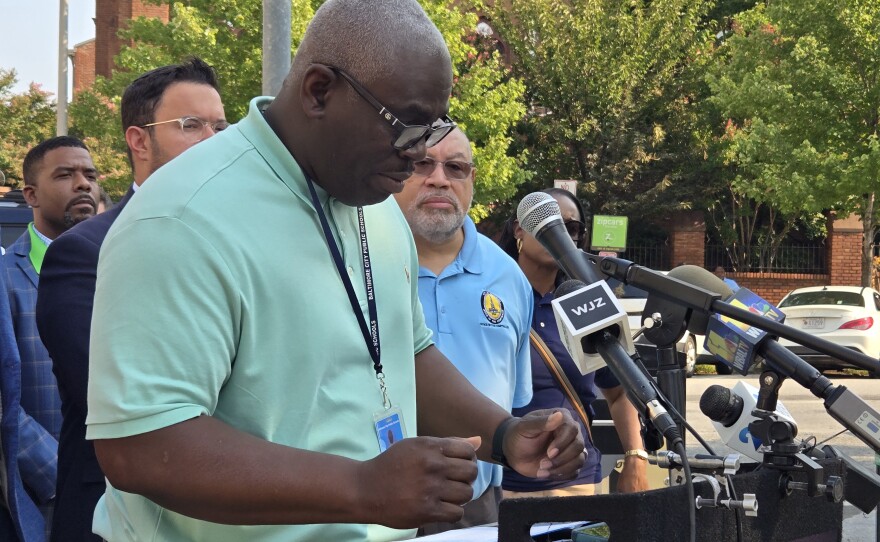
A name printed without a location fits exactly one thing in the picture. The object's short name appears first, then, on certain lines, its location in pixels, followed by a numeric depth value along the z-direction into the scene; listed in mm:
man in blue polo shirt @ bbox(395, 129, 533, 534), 4066
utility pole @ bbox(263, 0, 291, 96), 7570
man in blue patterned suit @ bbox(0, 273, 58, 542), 3590
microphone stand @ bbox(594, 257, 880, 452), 2549
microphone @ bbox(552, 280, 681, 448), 2299
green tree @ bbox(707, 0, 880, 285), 24891
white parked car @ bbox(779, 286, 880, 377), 19219
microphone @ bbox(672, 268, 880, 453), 2580
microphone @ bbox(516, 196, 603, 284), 2781
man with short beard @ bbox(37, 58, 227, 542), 3172
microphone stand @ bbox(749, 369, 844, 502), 2424
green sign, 21672
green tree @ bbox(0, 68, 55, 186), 37000
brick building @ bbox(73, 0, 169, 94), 34969
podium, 1988
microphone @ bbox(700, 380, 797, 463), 2816
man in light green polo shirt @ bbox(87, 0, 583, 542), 1846
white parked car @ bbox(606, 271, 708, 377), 15812
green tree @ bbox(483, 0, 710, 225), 32125
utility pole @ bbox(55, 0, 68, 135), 25281
